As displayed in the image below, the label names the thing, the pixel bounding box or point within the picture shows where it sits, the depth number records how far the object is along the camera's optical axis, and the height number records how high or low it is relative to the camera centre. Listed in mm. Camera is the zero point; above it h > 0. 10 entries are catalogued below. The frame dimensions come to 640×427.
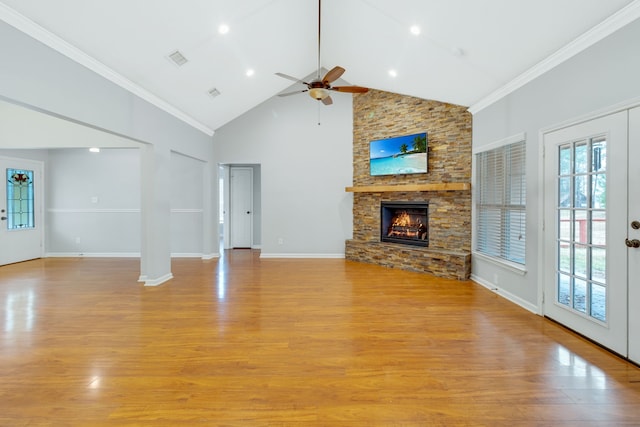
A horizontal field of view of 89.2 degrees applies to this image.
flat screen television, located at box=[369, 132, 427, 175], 5777 +1051
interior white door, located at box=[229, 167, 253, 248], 8602 +128
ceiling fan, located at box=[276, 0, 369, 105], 4040 +1642
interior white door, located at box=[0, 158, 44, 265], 6305 +1
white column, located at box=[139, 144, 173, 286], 4828 -48
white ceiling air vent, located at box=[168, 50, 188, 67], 4074 +1964
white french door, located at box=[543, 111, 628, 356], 2547 -165
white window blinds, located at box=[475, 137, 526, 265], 3943 +114
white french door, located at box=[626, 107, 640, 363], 2400 -161
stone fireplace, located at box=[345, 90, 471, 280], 5281 +375
